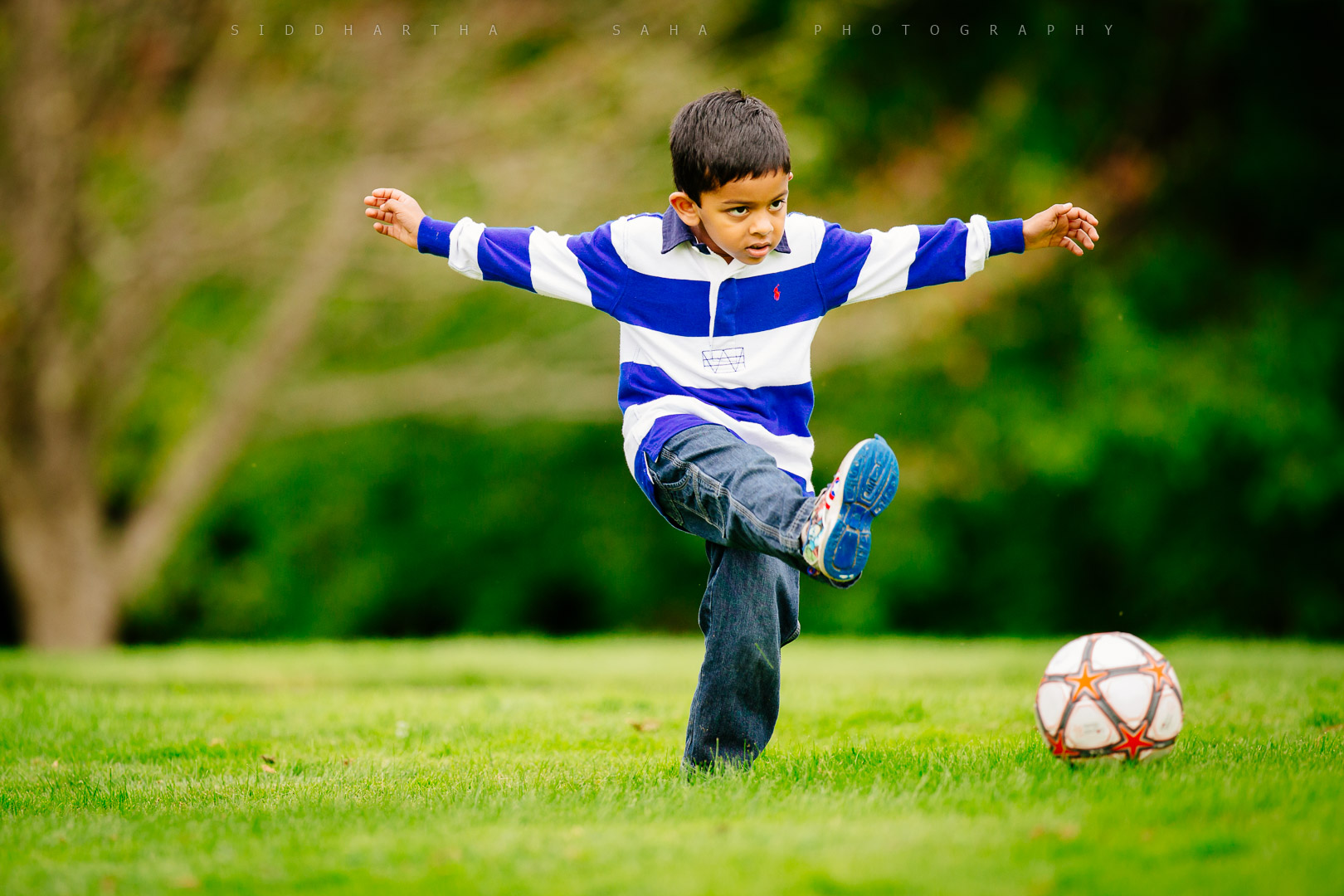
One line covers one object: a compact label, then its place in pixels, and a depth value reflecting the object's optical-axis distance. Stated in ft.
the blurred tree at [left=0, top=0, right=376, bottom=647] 73.56
